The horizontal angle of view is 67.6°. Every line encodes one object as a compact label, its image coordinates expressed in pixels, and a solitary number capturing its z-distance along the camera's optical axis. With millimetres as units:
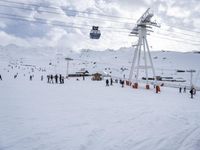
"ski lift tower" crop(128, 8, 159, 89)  24368
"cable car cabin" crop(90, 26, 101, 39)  18658
